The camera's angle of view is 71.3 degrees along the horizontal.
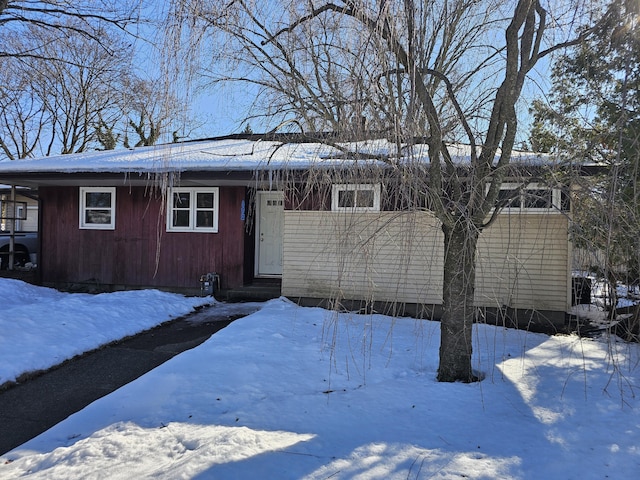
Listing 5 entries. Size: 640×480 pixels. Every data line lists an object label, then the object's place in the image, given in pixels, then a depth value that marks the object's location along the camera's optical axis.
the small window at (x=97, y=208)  10.98
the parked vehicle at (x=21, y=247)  13.52
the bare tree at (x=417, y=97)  3.44
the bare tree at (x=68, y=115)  23.20
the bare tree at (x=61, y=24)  6.50
